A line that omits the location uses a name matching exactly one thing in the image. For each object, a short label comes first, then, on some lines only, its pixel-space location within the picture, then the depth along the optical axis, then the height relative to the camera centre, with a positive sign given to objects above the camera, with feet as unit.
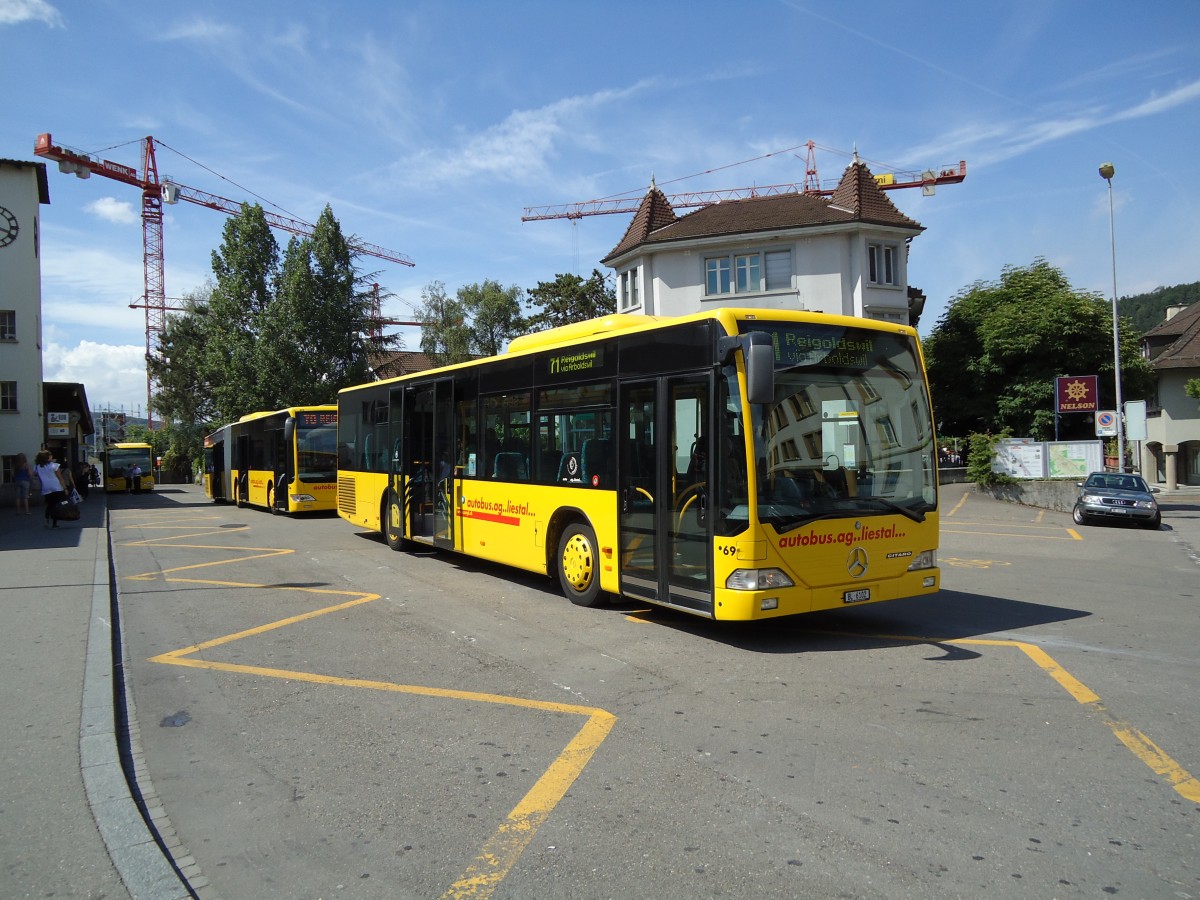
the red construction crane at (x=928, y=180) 217.36 +71.76
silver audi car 70.95 -4.85
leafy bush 100.94 -1.42
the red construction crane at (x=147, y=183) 220.43 +88.11
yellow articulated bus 75.46 +0.42
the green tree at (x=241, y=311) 138.00 +26.98
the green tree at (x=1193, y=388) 134.27 +9.25
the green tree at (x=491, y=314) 180.24 +31.93
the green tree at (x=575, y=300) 169.68 +32.54
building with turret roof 104.27 +25.68
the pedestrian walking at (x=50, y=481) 60.29 -0.86
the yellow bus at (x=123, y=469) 145.89 -0.23
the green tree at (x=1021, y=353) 114.62 +13.70
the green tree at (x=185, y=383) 173.37 +18.19
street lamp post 91.09 +10.36
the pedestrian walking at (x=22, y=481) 76.79 -1.07
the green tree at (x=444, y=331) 177.88 +28.21
